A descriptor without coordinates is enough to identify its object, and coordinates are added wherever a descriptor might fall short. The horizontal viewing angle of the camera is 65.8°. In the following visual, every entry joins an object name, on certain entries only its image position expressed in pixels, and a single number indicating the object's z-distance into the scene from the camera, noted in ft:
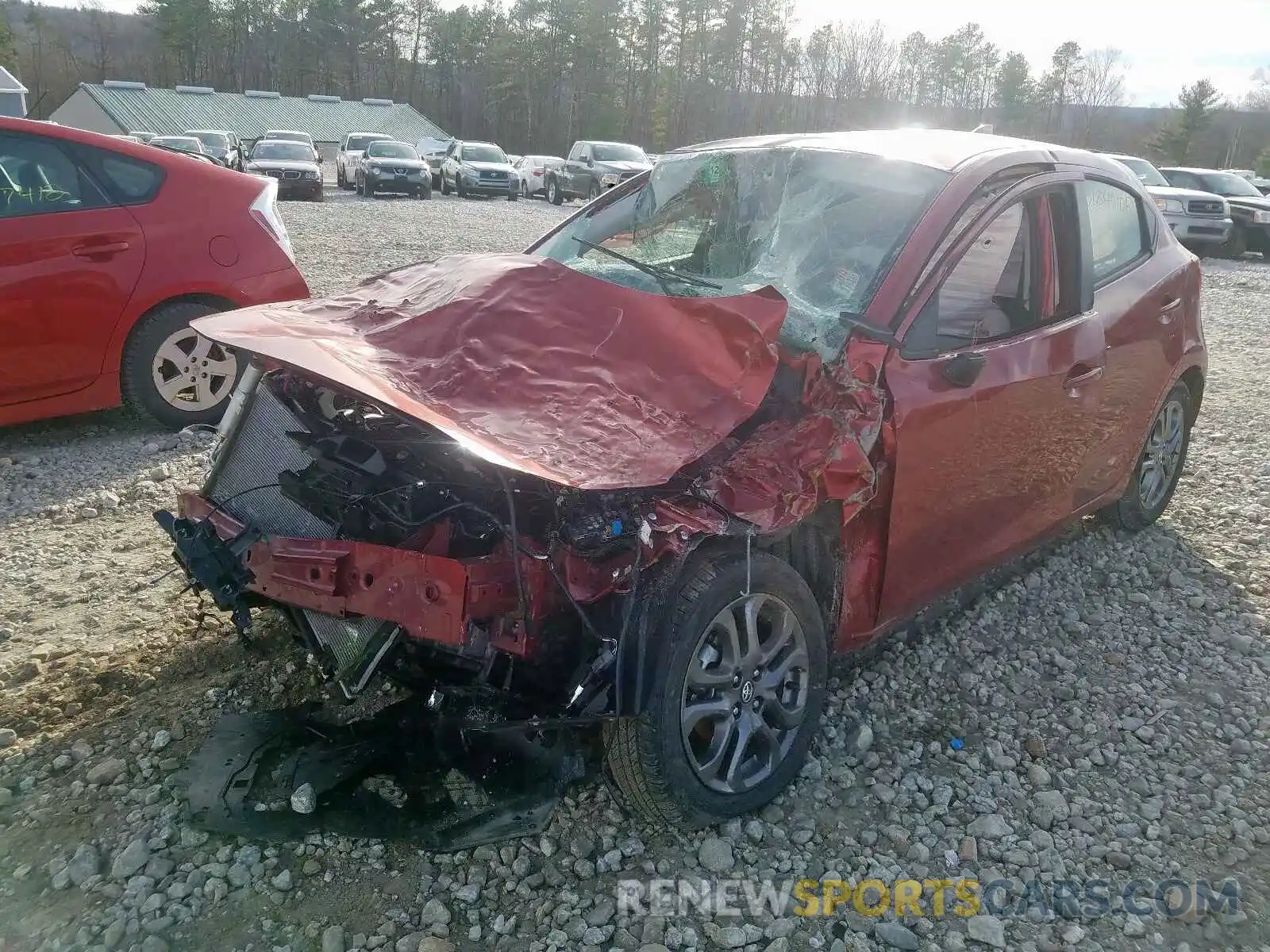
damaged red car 8.41
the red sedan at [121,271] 16.58
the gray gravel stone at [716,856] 8.82
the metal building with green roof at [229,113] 179.11
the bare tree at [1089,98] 201.57
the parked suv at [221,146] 104.22
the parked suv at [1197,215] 61.05
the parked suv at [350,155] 96.37
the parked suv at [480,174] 94.79
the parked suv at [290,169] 79.54
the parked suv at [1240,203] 64.90
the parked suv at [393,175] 86.58
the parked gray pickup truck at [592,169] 84.64
